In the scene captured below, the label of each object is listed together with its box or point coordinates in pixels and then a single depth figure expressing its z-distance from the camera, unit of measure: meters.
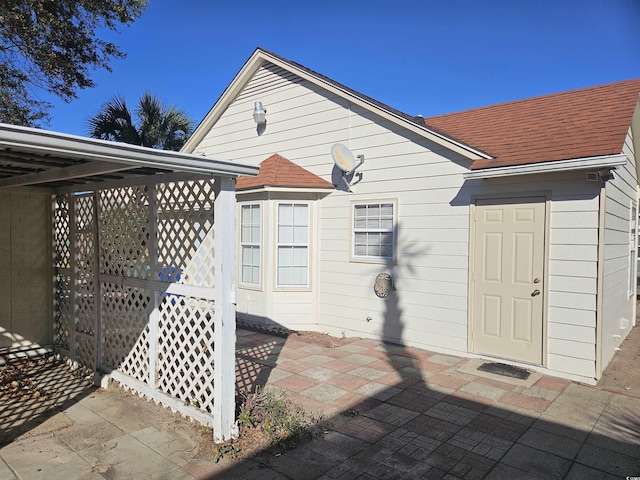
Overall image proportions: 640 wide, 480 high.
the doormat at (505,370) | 5.26
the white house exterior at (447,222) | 5.16
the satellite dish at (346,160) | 6.91
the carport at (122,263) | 3.46
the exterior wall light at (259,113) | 8.80
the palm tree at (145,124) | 12.00
